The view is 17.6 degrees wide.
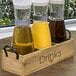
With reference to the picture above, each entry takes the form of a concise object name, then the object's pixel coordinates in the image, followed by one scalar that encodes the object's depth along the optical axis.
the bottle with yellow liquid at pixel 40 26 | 1.05
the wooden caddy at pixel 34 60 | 0.93
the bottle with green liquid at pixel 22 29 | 0.98
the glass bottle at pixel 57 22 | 1.14
